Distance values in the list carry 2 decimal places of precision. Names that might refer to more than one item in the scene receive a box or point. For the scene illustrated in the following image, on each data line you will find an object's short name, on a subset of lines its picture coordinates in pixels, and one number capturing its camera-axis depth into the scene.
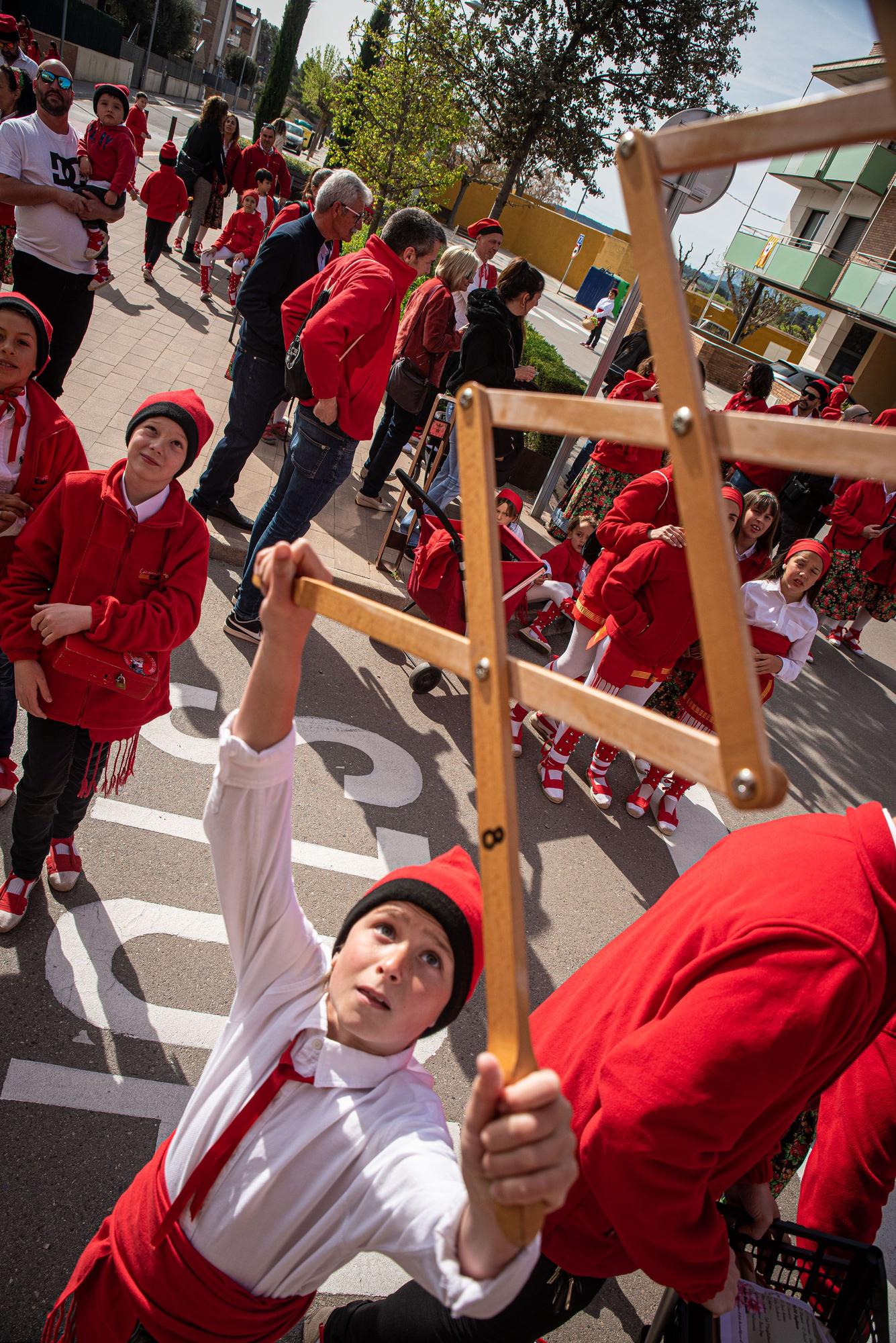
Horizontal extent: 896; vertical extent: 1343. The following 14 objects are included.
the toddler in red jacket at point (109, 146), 6.39
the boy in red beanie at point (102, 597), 2.56
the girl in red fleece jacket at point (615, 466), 6.82
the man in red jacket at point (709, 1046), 1.42
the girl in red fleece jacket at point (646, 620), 4.38
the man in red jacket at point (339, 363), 4.26
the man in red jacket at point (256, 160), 11.69
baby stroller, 5.04
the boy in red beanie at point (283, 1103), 1.38
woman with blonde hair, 6.50
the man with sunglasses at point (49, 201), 4.99
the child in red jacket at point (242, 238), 10.58
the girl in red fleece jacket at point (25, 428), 2.93
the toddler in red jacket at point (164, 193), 10.02
